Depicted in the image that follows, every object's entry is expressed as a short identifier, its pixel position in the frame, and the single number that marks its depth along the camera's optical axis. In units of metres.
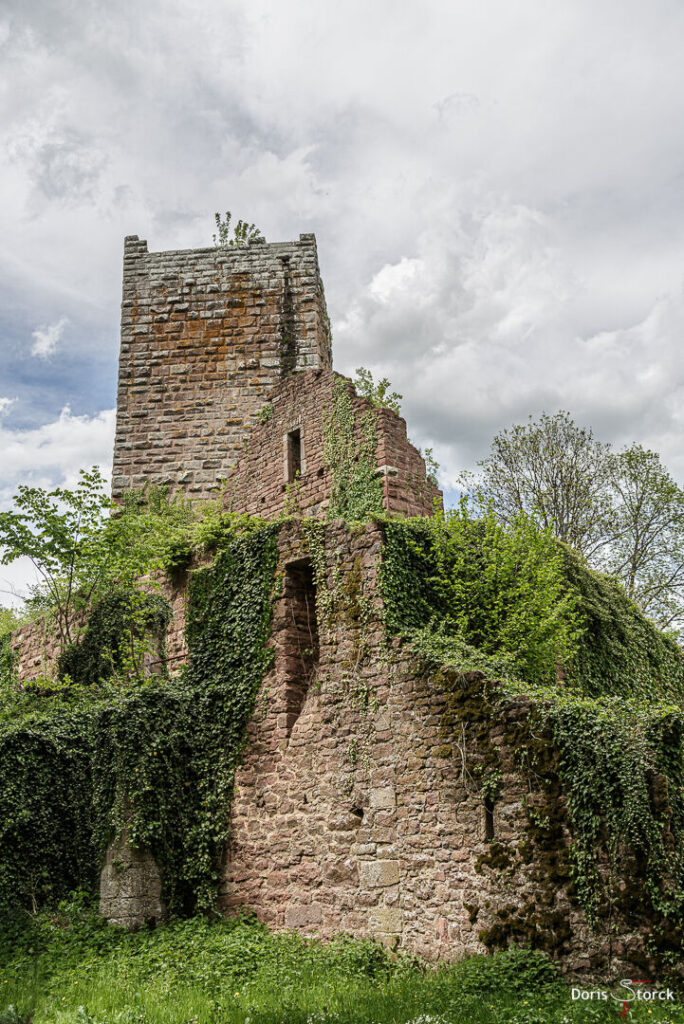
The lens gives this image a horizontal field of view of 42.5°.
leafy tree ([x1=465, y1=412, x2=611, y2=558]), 22.95
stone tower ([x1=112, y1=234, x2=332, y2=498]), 17.19
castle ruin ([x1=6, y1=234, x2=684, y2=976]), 7.46
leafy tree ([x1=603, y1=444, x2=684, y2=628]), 22.84
